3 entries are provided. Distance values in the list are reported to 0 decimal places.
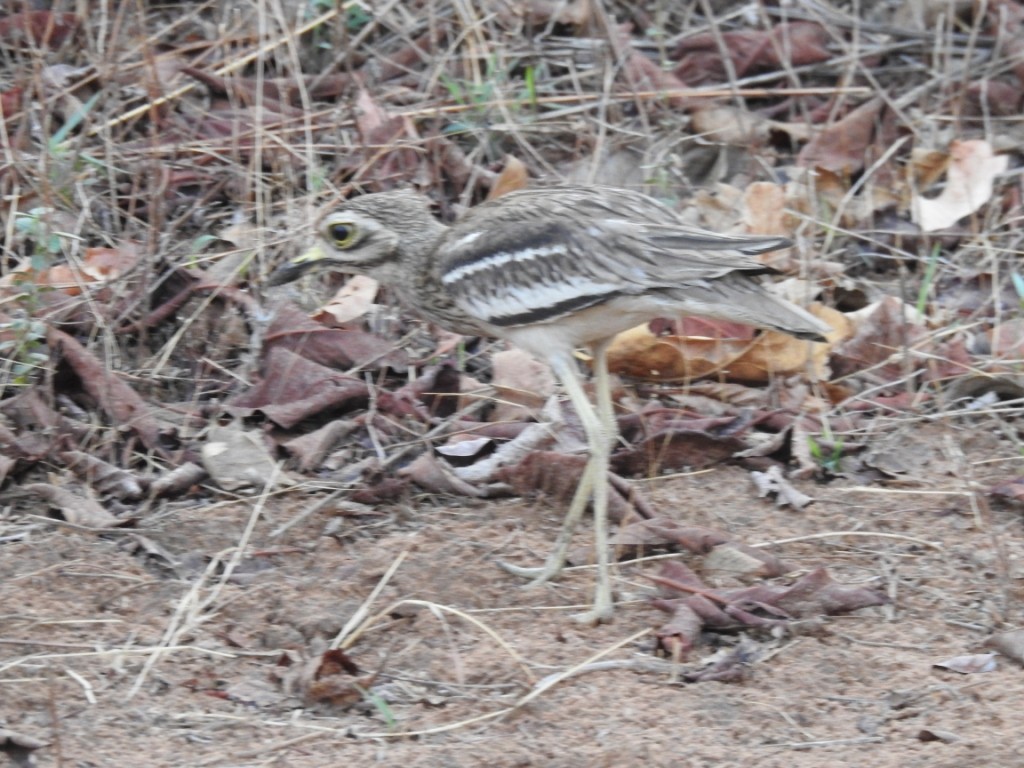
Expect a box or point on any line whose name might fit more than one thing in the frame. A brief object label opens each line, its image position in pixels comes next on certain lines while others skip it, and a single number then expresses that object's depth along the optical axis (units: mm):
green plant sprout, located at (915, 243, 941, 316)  9734
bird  7215
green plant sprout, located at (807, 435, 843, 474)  8500
